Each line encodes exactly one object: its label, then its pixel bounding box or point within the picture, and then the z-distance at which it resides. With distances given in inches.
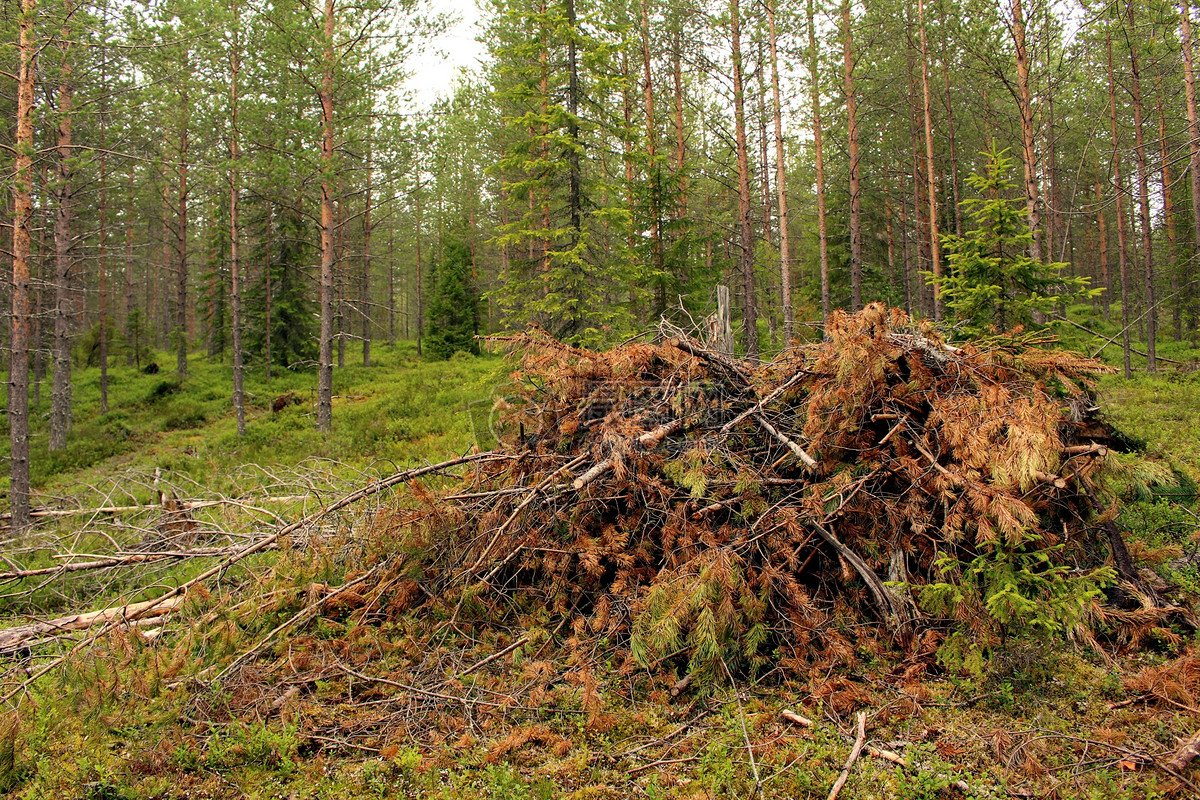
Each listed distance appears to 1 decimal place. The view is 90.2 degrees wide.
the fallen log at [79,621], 147.3
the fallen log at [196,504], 208.5
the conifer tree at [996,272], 278.8
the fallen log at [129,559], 170.1
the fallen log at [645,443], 160.4
